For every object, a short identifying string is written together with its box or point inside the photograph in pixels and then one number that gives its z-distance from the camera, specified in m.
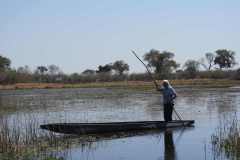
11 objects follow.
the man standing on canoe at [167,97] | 19.23
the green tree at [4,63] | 108.39
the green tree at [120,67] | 124.76
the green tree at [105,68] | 122.79
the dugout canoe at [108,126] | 17.08
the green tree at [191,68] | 94.07
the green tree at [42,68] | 139.60
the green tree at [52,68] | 133.50
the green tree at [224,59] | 114.31
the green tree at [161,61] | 109.11
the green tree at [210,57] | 116.31
